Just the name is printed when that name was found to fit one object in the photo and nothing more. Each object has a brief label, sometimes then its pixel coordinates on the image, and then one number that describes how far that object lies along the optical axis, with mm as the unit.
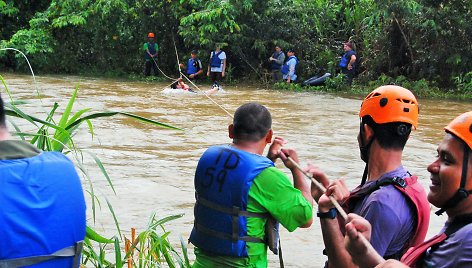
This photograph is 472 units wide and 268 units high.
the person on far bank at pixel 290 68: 24797
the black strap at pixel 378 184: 2980
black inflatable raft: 24367
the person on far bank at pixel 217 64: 25125
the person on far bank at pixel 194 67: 25062
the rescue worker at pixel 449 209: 2283
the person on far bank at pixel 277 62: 25252
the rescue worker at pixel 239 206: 3482
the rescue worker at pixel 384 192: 2904
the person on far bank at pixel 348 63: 23281
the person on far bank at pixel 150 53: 27156
